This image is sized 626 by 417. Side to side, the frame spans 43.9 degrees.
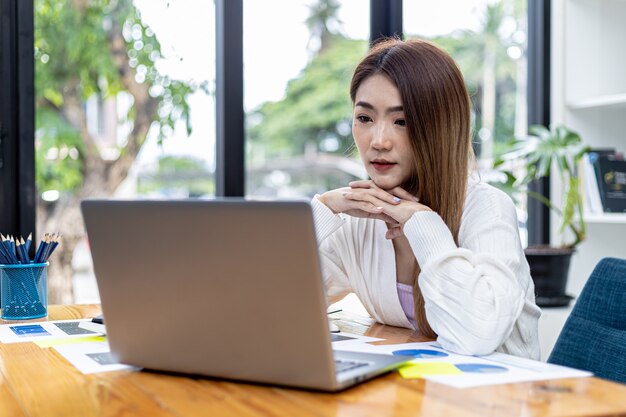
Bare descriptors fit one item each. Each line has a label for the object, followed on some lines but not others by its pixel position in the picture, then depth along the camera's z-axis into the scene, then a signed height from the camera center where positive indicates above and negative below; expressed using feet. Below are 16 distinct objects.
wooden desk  2.82 -0.75
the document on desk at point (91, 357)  3.59 -0.76
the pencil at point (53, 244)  5.10 -0.27
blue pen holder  5.02 -0.56
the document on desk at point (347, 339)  4.15 -0.75
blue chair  4.43 -0.74
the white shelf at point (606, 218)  8.80 -0.17
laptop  2.93 -0.36
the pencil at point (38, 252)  5.07 -0.31
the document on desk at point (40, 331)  4.41 -0.76
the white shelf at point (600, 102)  9.02 +1.22
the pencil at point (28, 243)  5.06 -0.25
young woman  4.17 -0.10
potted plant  8.88 +0.17
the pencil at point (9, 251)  4.96 -0.30
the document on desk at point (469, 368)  3.29 -0.74
